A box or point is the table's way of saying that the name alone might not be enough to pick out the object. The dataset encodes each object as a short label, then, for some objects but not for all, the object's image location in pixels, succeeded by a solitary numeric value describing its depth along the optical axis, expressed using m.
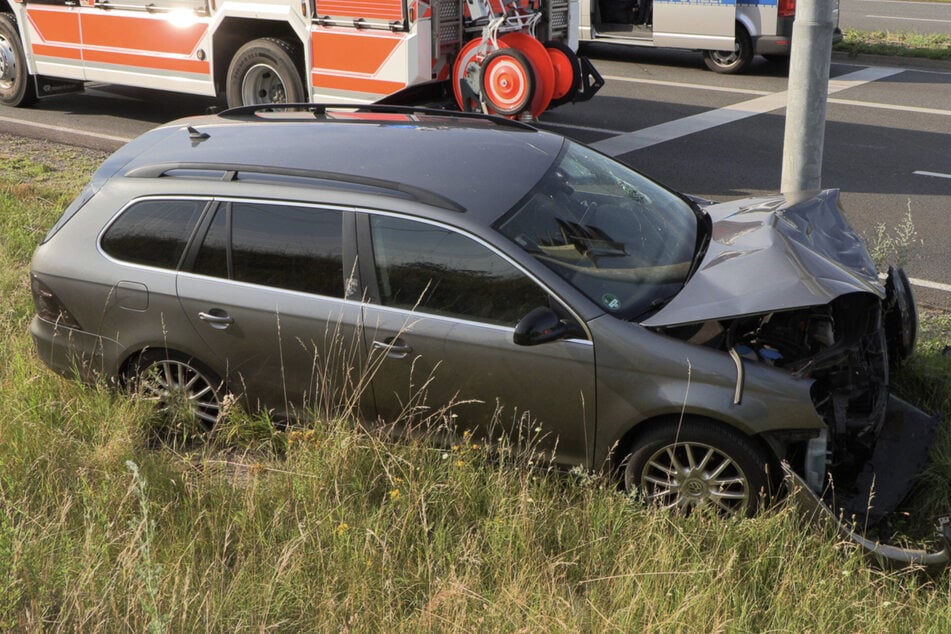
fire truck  19.19
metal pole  10.55
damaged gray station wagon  7.98
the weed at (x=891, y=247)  12.41
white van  27.85
